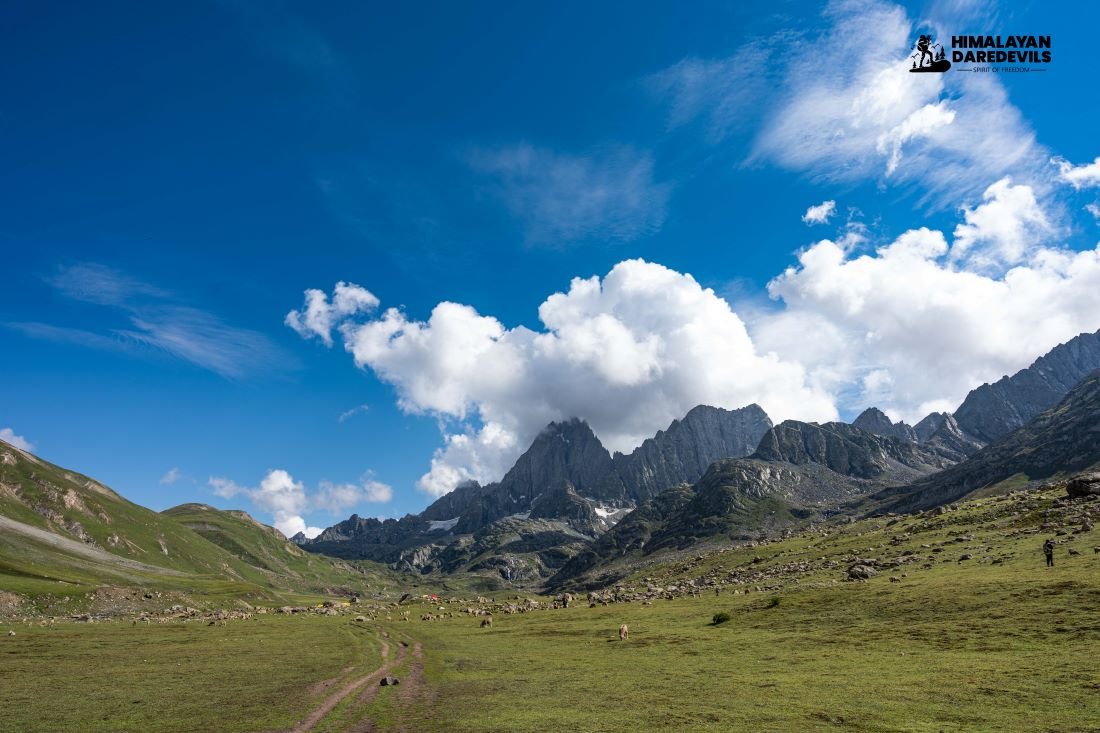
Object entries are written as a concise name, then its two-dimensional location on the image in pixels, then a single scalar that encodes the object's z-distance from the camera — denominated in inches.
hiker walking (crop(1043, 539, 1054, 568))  2759.8
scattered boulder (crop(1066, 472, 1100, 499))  4828.5
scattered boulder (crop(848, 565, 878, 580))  3698.3
